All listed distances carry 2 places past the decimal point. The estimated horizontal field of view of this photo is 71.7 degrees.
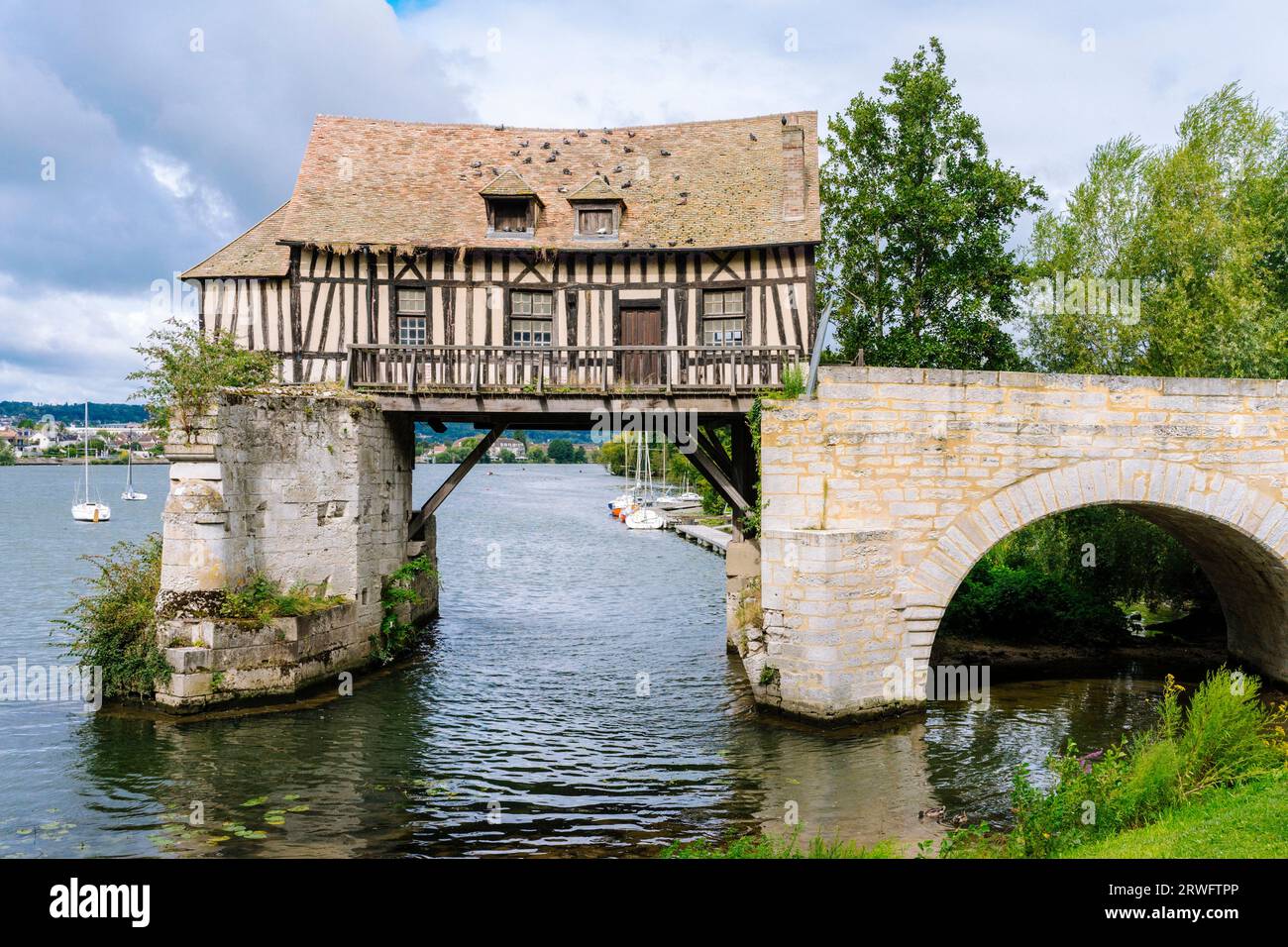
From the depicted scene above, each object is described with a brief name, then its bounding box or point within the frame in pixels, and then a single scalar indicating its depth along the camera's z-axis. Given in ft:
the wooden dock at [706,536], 103.77
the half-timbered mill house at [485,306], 44.09
